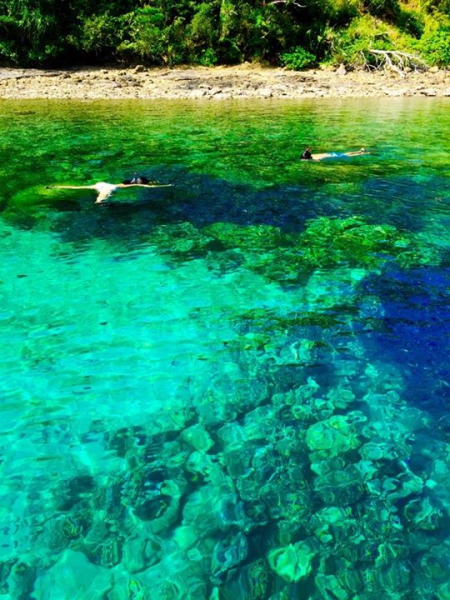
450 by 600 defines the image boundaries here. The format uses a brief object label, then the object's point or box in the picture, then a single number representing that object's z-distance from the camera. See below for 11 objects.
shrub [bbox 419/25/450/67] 35.47
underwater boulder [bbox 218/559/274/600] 2.96
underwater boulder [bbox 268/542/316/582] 3.09
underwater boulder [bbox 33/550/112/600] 2.99
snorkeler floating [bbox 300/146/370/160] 14.07
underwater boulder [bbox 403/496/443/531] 3.38
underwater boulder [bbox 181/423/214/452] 4.17
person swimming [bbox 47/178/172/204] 10.66
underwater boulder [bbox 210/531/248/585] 3.10
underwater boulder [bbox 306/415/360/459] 4.08
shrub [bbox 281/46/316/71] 35.31
